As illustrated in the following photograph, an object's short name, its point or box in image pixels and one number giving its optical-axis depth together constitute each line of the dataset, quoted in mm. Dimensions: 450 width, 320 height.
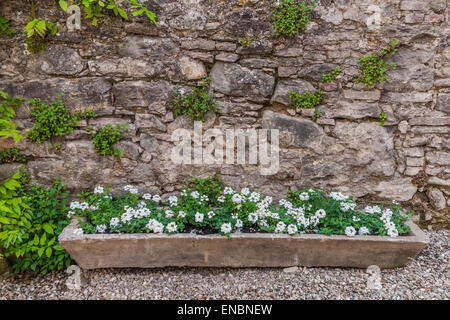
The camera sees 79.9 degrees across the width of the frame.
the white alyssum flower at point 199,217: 2139
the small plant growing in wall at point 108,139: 2400
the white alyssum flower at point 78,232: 2043
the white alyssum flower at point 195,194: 2390
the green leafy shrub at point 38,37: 2150
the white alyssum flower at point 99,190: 2359
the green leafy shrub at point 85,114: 2375
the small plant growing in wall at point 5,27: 2182
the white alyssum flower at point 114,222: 2109
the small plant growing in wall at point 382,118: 2396
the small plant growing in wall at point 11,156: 2398
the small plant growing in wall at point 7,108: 2129
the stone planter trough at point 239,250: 2062
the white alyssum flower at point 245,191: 2418
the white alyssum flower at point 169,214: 2225
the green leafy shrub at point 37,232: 2123
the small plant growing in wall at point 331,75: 2330
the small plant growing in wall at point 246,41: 2289
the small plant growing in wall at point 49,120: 2324
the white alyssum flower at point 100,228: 2131
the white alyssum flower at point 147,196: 2454
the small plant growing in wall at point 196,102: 2377
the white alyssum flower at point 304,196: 2437
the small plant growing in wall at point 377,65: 2291
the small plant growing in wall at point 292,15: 2219
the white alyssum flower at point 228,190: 2446
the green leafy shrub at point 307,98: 2391
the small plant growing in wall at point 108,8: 2094
